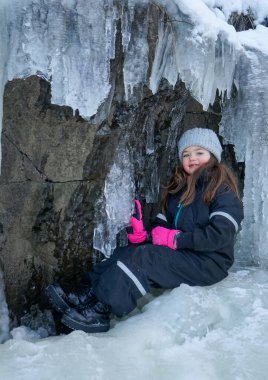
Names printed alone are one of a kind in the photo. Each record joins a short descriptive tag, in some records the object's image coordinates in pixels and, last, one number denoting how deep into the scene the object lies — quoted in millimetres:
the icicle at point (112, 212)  3668
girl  2945
